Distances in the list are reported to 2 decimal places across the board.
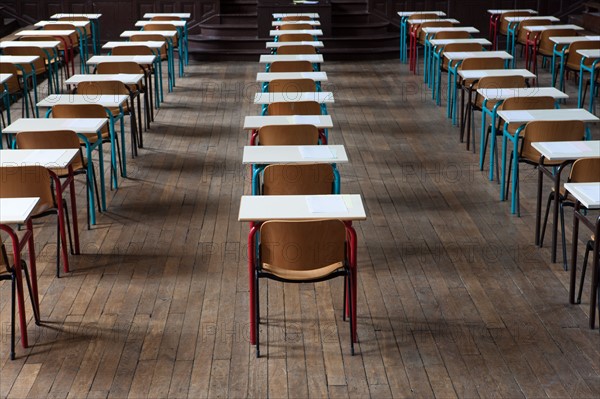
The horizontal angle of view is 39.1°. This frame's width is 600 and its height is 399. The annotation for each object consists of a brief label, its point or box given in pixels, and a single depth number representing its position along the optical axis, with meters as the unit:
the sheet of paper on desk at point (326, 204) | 4.25
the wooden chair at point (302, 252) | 4.02
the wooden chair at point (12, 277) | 4.12
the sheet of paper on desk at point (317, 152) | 5.30
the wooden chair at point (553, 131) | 5.92
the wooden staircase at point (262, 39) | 13.72
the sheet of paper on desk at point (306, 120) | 6.16
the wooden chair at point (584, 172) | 4.93
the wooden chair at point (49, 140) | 5.80
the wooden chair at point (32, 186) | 4.89
